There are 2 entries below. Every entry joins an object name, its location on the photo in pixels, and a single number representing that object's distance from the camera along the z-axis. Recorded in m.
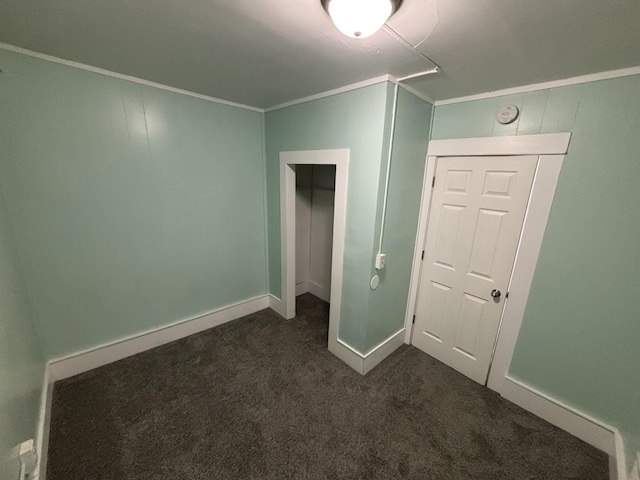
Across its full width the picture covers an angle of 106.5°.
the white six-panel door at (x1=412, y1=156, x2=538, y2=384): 1.77
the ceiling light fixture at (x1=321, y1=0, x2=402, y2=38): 0.82
